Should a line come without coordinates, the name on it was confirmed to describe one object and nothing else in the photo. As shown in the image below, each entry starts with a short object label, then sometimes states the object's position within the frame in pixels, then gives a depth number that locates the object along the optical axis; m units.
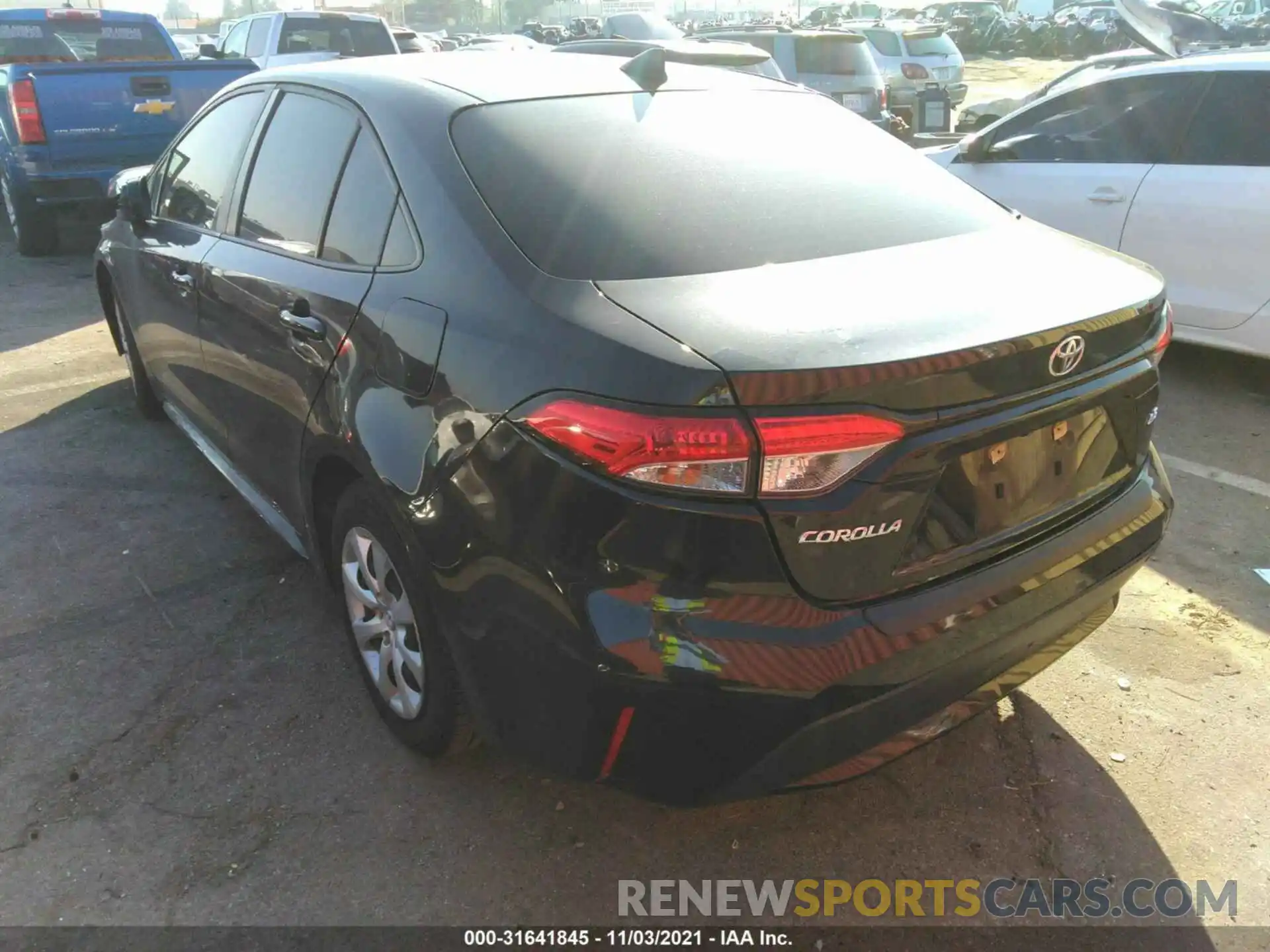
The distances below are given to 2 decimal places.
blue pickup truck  7.88
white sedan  4.78
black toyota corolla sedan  1.80
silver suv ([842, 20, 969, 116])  16.33
